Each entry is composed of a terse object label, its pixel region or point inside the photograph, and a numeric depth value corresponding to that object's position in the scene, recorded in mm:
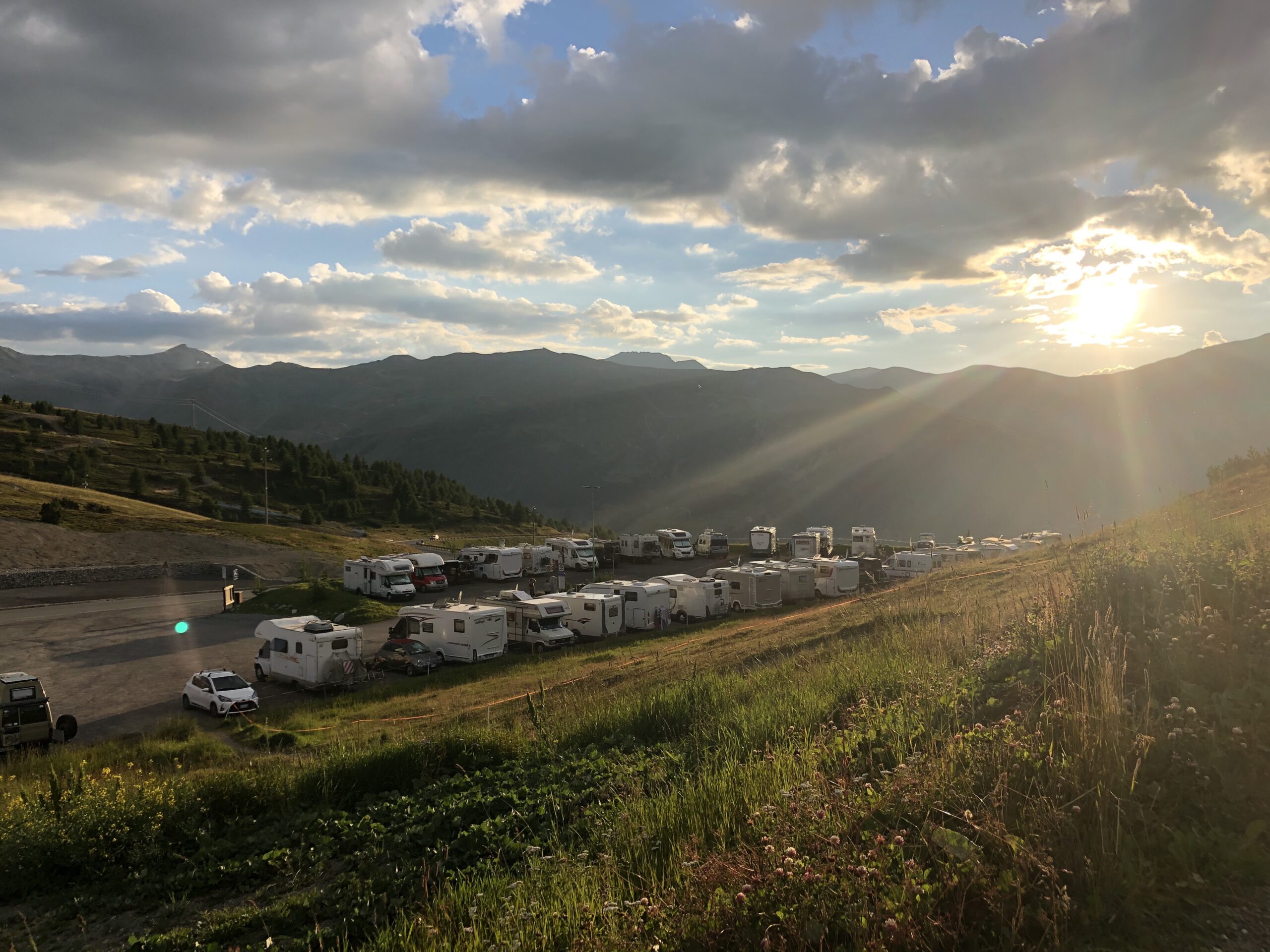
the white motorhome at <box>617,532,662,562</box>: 52969
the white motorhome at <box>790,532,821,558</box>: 50344
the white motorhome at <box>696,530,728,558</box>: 55812
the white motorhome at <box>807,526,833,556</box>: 52656
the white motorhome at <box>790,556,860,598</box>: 37875
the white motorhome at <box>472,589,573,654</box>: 27109
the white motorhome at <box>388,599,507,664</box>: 24844
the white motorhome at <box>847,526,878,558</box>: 52188
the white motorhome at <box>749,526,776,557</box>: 53938
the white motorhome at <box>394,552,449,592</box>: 40844
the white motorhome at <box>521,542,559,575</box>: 47188
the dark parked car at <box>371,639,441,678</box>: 23969
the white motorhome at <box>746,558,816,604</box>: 37031
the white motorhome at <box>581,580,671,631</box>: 30828
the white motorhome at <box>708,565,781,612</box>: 34406
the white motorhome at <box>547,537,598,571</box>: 48938
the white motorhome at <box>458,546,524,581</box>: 44812
